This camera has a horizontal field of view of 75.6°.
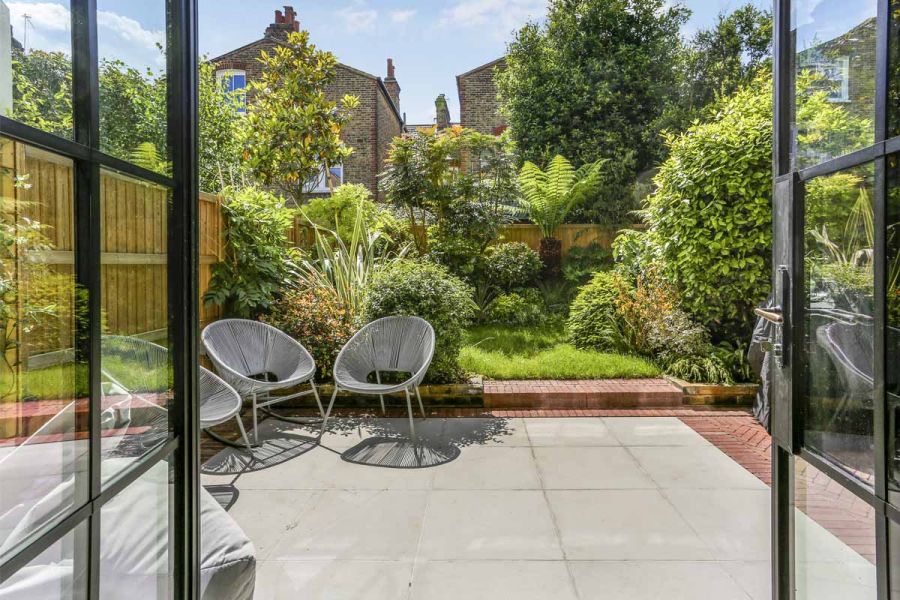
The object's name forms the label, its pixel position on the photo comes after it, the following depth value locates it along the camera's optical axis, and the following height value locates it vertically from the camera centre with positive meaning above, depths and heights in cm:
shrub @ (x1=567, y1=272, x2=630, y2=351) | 636 -28
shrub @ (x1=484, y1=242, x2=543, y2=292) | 855 +37
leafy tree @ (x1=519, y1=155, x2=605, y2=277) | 948 +154
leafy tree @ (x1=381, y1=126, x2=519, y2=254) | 829 +152
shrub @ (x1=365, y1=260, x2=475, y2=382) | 493 -11
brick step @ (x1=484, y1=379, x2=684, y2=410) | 504 -93
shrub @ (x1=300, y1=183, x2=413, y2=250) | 845 +113
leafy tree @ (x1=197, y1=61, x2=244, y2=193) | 751 +214
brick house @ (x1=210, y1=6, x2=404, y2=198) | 1483 +487
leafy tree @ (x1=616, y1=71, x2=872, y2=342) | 518 +68
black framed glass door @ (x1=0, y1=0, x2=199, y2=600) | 83 -2
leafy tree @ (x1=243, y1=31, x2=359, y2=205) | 654 +198
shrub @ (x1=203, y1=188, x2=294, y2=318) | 524 +31
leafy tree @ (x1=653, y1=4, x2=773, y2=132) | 1159 +475
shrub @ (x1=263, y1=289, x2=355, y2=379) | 521 -29
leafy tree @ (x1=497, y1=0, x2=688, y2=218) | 1144 +416
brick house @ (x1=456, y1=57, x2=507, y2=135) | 1647 +545
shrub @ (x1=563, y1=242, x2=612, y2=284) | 917 +45
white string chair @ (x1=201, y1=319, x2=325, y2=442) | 432 -48
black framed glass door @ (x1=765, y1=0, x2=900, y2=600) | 106 -3
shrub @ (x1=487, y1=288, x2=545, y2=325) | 791 -29
